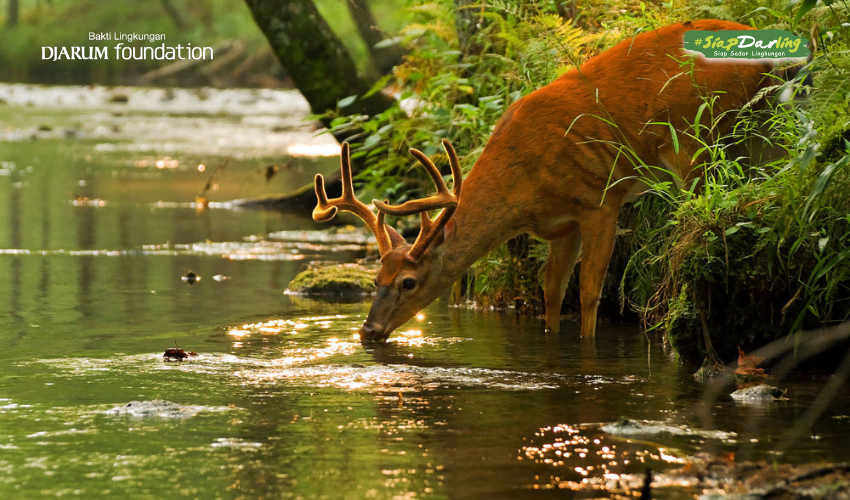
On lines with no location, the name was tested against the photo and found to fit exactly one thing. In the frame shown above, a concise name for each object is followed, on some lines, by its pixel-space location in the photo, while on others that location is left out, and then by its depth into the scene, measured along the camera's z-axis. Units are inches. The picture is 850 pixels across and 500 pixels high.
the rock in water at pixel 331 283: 775.7
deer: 605.9
